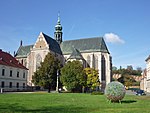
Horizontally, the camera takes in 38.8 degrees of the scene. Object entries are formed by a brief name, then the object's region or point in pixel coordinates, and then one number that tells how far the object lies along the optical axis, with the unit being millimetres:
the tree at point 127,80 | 116800
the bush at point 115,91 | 21656
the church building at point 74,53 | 78625
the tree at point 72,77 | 54531
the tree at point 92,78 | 65562
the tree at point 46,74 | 55688
